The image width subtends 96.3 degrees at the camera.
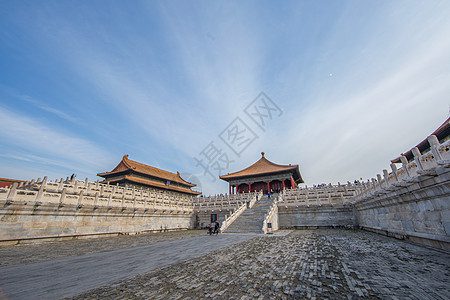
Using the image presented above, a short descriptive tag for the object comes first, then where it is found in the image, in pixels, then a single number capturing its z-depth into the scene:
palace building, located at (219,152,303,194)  34.53
